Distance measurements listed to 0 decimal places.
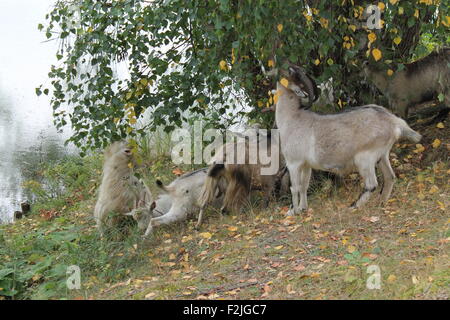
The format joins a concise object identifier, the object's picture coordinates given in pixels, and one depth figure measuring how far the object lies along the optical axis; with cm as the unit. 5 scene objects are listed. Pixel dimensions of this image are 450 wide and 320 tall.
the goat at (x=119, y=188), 769
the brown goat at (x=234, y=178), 746
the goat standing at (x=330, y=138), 637
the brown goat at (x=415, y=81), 777
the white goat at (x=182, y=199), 766
